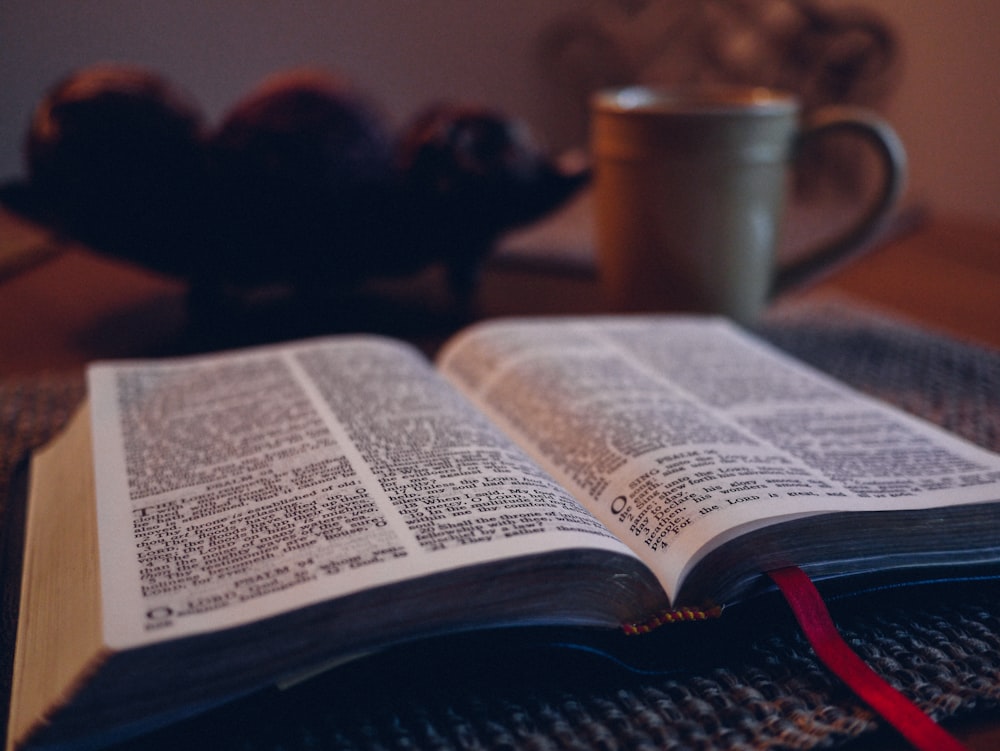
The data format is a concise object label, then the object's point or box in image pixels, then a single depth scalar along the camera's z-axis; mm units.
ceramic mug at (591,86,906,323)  610
